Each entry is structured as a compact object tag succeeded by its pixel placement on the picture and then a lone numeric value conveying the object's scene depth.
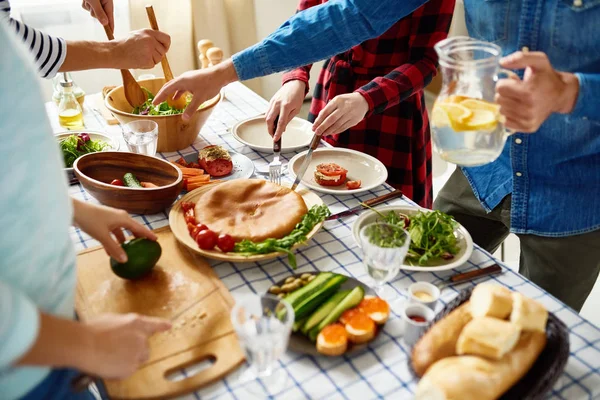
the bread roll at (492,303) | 1.00
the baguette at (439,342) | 0.99
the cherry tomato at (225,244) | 1.34
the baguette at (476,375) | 0.90
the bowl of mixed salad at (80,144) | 1.75
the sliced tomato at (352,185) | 1.66
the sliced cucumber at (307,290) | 1.15
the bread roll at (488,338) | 0.93
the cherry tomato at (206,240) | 1.34
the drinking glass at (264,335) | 0.98
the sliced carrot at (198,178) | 1.65
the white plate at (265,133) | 1.96
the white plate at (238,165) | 1.74
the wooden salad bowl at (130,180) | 1.49
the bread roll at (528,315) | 0.98
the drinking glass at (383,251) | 1.18
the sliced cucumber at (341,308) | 1.11
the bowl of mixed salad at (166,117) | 1.81
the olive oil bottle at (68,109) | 2.02
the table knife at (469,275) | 1.29
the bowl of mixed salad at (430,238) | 1.35
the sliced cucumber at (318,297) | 1.14
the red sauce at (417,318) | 1.13
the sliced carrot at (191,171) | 1.68
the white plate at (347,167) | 1.66
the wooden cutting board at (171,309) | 1.01
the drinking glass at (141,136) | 1.73
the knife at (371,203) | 1.54
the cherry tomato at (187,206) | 1.50
